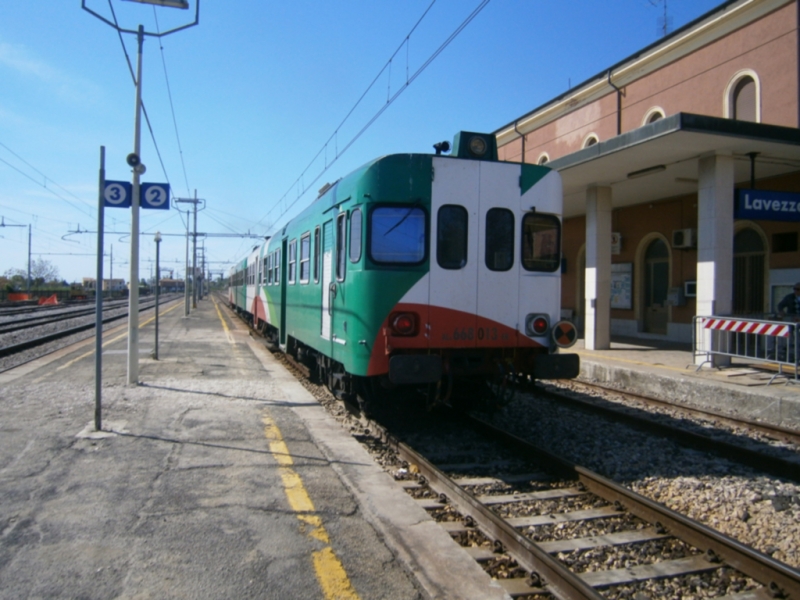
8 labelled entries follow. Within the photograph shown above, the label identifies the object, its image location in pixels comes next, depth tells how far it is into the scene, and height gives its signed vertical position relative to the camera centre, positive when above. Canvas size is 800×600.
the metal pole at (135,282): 9.81 +0.14
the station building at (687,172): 12.56 +2.93
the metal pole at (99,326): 6.48 -0.36
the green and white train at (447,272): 6.69 +0.26
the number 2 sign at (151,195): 9.95 +1.49
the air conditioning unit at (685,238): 16.95 +1.64
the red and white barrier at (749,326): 10.37 -0.45
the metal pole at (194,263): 40.77 +1.99
